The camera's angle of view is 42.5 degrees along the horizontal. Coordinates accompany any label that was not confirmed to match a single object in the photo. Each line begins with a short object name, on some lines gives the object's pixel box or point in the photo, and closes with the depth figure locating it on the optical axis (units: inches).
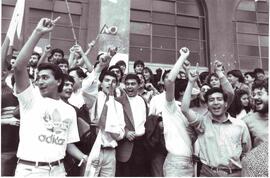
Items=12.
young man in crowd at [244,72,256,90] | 215.2
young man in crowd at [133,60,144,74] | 215.0
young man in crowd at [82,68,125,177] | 135.6
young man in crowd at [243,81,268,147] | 140.2
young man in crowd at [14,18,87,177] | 101.5
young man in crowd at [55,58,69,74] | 175.0
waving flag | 111.2
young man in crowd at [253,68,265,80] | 214.5
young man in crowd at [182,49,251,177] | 128.0
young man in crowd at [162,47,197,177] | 132.3
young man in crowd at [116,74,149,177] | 144.2
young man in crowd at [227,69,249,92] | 201.6
